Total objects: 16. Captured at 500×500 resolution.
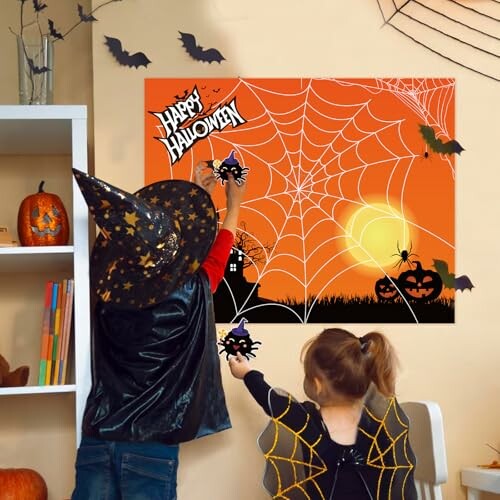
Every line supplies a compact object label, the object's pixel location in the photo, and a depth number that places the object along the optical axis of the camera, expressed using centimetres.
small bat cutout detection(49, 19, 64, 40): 289
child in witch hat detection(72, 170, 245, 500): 257
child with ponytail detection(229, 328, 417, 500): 253
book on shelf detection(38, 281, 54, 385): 277
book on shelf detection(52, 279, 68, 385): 276
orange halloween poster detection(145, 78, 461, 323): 297
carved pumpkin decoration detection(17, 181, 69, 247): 281
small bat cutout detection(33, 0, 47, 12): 287
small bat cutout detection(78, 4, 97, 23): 293
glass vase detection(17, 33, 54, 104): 284
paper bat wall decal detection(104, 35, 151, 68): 300
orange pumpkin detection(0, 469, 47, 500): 282
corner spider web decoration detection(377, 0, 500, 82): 305
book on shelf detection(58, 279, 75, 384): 274
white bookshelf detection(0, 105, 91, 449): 270
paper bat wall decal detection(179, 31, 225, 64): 301
